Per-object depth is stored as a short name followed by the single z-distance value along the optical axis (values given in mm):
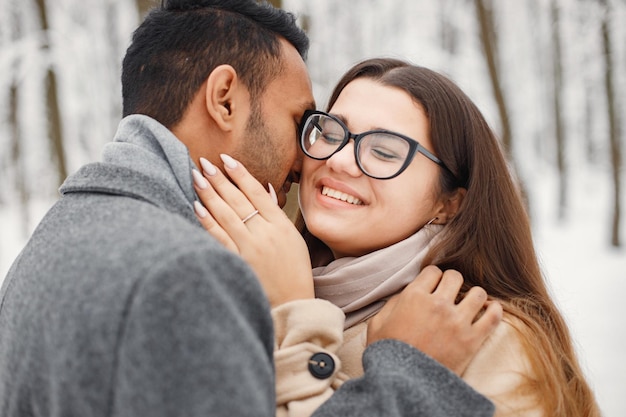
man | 1148
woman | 2213
